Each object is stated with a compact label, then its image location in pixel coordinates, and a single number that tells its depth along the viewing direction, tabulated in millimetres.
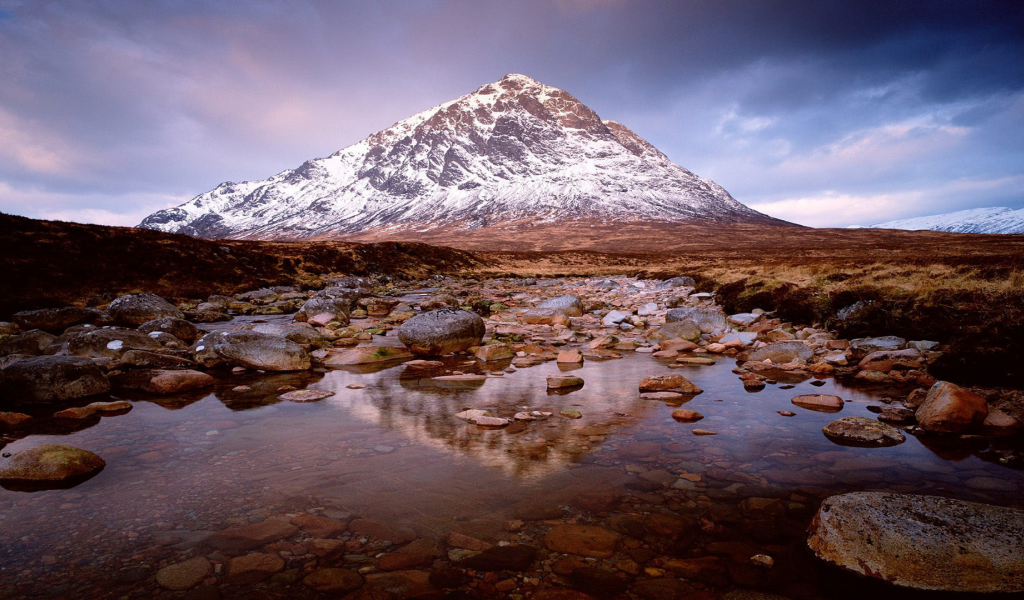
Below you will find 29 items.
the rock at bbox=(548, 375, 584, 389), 9305
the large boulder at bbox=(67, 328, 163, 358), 10685
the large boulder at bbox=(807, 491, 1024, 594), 3260
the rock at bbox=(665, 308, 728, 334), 14303
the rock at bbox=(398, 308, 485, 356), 12750
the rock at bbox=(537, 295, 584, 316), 19391
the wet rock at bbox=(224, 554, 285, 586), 3573
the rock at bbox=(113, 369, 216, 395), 9109
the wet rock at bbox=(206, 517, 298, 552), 4012
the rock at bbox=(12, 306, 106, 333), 15766
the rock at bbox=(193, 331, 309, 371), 11180
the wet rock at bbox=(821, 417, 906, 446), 5988
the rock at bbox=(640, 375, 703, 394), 8781
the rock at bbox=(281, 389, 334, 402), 8711
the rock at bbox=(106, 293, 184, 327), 16844
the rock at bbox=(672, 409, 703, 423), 7230
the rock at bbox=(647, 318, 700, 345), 13594
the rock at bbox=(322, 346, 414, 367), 12055
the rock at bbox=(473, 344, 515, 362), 12383
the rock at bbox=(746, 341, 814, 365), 10500
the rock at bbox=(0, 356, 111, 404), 7957
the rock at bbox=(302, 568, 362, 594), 3482
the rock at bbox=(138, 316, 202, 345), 13664
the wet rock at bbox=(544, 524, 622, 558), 3934
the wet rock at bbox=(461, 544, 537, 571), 3718
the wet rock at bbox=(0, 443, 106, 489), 5094
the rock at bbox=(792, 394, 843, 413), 7516
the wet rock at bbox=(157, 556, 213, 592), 3488
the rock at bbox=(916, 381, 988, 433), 6141
